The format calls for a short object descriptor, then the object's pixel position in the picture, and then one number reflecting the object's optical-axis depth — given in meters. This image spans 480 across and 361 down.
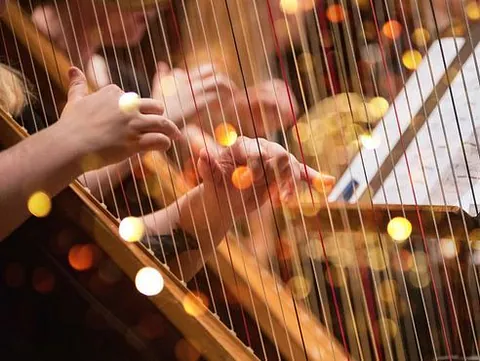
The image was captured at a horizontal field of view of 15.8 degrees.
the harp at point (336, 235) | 2.13
